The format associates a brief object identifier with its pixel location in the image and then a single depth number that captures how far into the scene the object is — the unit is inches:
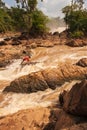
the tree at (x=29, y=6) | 1692.3
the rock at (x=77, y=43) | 1277.1
